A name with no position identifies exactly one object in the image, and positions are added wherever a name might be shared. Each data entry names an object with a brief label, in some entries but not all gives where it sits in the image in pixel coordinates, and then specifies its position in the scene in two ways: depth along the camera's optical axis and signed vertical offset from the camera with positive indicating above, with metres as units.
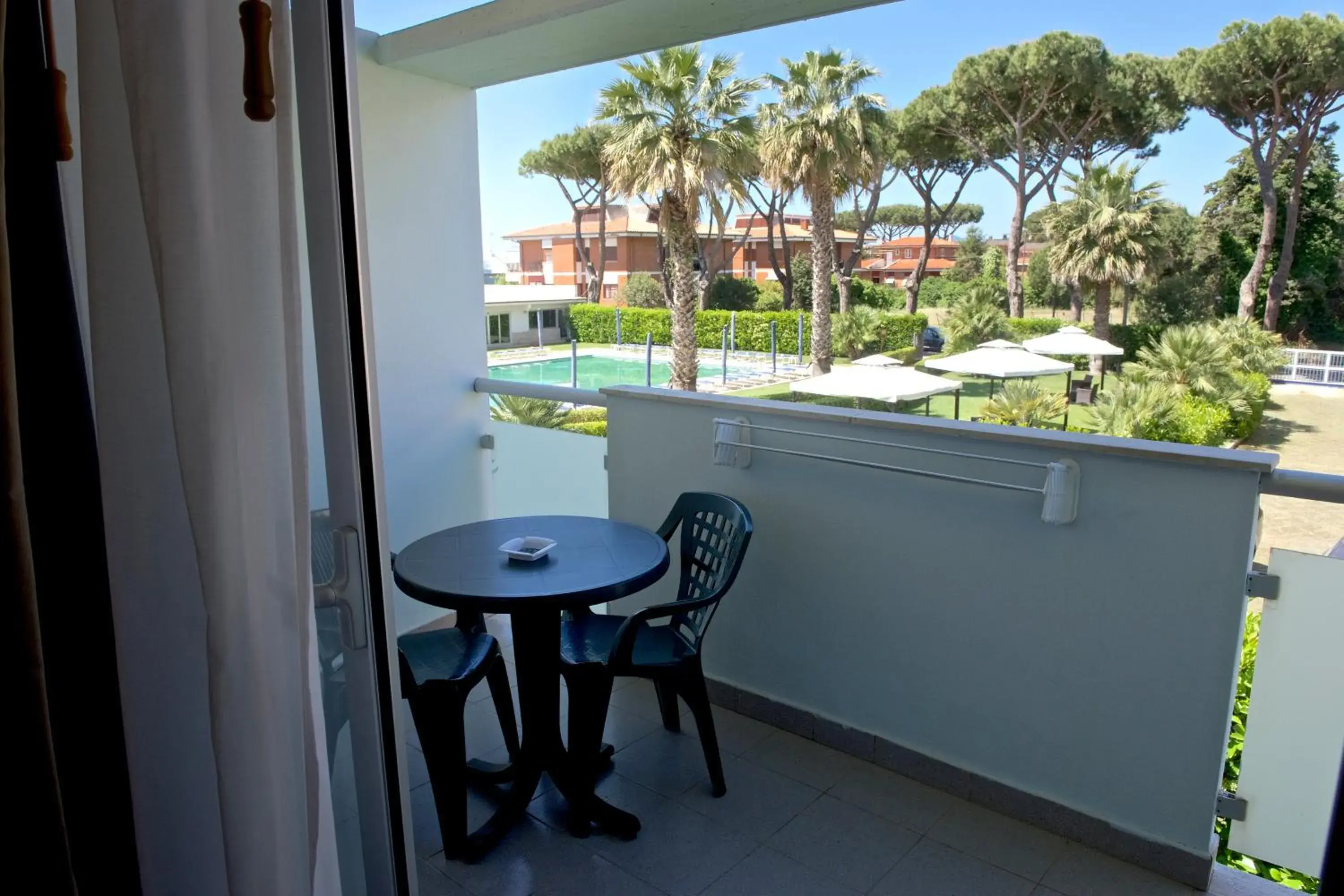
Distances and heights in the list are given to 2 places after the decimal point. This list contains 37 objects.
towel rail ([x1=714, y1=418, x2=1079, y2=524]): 2.22 -0.48
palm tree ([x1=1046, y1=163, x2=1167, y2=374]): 18.11 +1.67
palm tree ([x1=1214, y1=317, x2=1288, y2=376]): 16.53 -0.76
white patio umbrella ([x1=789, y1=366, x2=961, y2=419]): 10.17 -0.95
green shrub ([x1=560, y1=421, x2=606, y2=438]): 3.80 -0.57
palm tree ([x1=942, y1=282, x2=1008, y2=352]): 19.69 -0.34
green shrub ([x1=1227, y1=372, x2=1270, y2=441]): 13.96 -1.69
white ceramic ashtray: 2.39 -0.69
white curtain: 0.86 -0.13
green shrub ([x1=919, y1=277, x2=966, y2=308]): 21.98 +0.42
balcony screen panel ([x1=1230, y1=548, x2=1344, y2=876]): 1.96 -0.97
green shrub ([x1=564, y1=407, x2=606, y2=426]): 4.00 -0.52
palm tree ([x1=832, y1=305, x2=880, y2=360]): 20.12 -0.55
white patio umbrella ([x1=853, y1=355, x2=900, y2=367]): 12.90 -0.84
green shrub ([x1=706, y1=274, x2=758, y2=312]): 22.45 +0.38
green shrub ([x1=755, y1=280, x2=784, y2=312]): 22.30 +0.32
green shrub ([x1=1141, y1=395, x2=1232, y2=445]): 11.79 -1.67
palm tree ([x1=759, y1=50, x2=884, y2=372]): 15.40 +3.27
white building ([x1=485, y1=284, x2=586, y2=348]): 20.72 -0.18
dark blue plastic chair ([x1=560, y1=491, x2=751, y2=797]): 2.36 -0.98
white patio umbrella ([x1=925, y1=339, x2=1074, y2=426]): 12.37 -0.84
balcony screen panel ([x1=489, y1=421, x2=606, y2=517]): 3.61 -0.74
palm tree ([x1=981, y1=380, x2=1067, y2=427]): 12.65 -1.48
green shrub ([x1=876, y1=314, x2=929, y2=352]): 20.44 -0.56
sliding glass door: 1.11 -0.24
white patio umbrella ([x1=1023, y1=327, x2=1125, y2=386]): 14.89 -0.65
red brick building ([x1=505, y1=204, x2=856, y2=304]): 20.78 +1.59
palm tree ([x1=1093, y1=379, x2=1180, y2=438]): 11.54 -1.40
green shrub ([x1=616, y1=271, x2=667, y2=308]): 23.47 +0.42
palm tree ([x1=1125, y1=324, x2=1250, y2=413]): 13.49 -0.94
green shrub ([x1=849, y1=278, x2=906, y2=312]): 21.89 +0.31
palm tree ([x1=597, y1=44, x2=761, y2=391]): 12.99 +2.82
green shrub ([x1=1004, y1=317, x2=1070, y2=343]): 19.45 -0.44
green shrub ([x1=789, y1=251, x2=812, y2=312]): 21.92 +0.74
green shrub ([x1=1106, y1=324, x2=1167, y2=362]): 19.19 -0.63
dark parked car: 21.62 -0.82
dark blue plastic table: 2.16 -0.73
